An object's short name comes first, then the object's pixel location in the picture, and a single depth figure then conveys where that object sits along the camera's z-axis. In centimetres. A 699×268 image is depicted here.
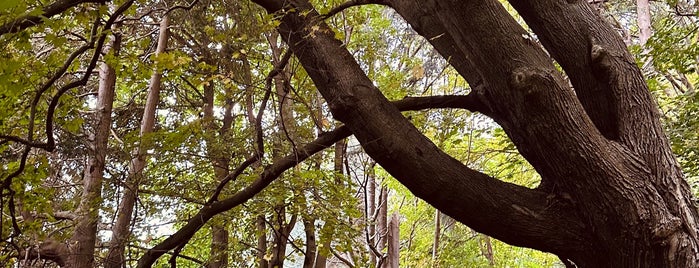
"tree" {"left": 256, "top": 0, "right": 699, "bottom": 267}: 246
